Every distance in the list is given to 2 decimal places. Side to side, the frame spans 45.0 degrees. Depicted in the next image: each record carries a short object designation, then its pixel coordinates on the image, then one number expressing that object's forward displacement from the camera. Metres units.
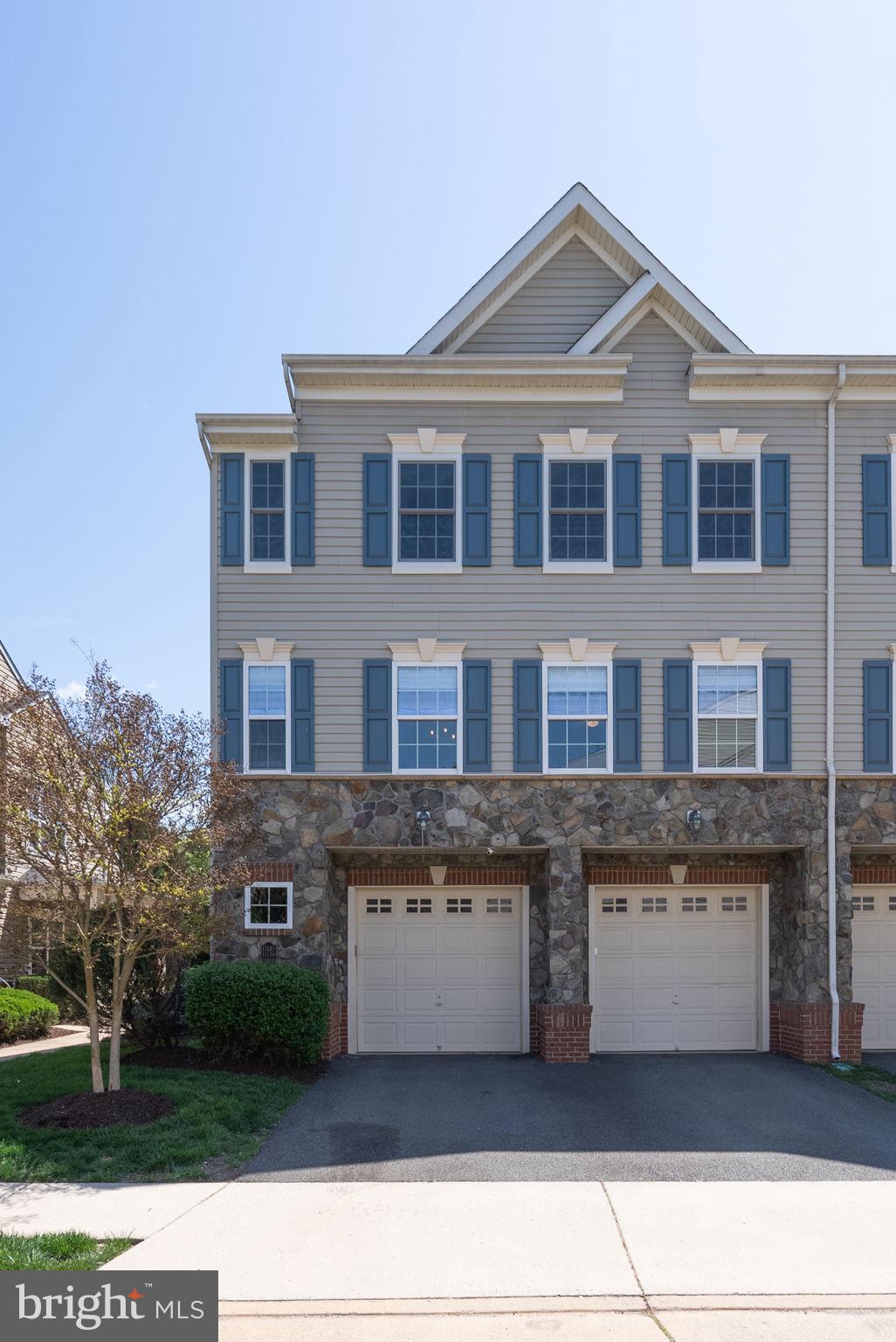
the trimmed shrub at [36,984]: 19.53
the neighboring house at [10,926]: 11.67
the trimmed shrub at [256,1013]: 13.60
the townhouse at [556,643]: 15.23
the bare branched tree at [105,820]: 10.74
